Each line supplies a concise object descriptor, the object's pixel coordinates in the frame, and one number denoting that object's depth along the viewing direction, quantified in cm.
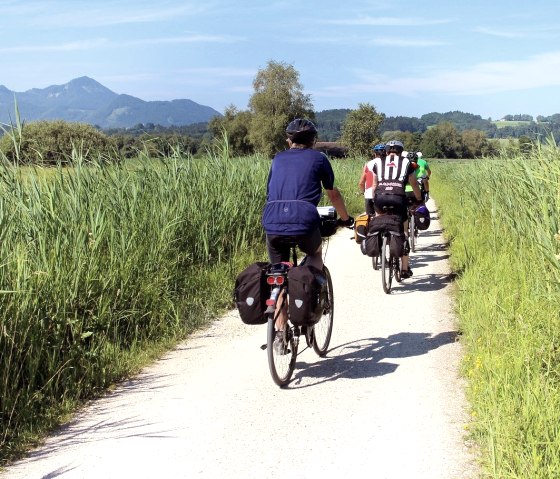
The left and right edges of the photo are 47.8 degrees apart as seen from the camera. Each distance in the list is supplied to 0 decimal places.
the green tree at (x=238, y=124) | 9462
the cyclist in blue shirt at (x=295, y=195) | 503
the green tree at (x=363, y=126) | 7331
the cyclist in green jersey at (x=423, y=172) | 1393
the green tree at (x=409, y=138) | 11008
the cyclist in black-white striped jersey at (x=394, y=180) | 900
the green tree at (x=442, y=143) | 10669
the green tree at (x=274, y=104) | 8662
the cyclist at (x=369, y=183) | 1088
